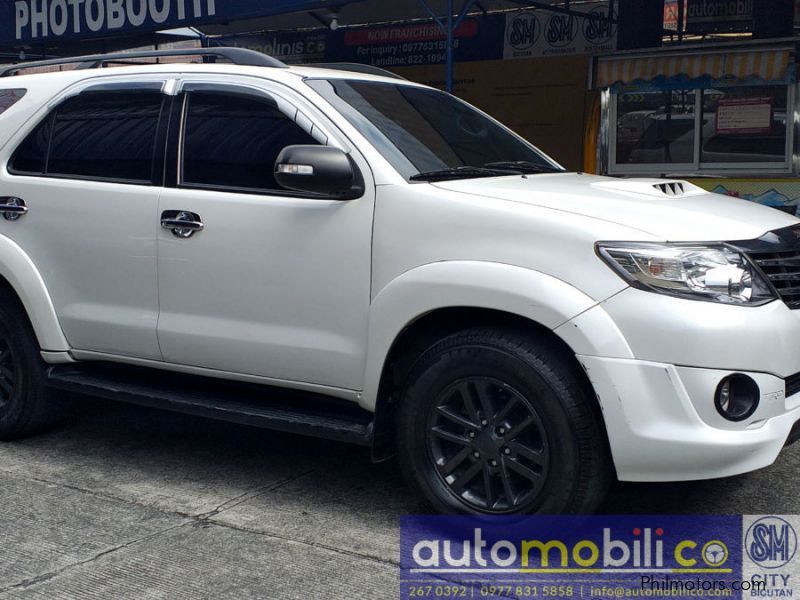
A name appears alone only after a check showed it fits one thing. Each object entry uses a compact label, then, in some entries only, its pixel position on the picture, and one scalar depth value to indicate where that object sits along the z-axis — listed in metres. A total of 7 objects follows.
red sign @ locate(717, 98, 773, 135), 10.71
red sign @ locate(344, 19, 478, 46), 13.35
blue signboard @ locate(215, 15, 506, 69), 13.23
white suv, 3.65
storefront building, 10.48
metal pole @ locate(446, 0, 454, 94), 9.09
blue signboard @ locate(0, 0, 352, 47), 9.81
